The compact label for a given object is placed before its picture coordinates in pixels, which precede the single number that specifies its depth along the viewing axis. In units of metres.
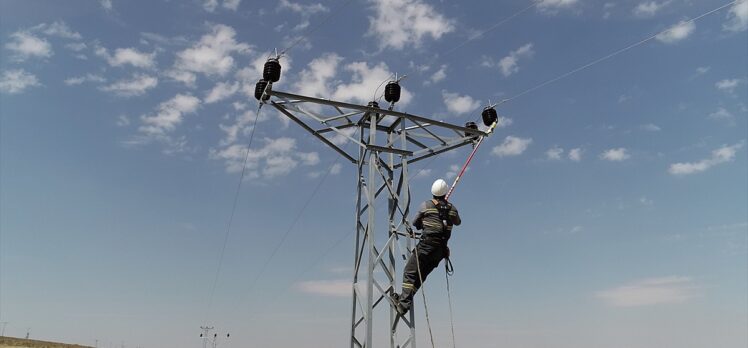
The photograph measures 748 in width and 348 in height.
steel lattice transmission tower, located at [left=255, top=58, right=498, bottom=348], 9.83
